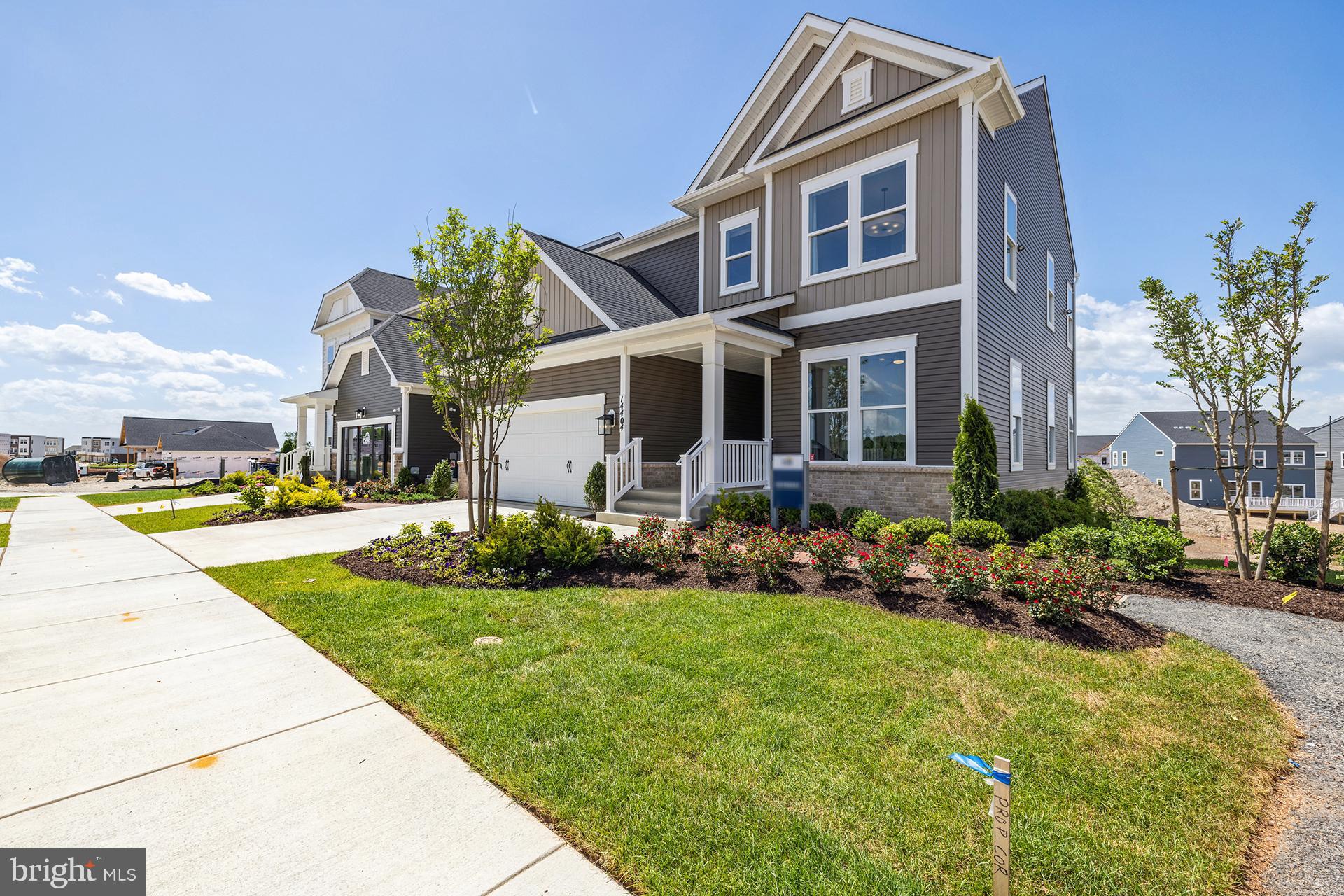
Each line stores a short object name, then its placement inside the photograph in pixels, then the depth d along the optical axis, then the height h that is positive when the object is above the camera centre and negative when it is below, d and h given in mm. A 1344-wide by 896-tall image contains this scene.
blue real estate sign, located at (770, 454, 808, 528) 8109 -391
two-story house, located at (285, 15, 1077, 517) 9258 +2935
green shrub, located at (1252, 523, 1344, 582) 6168 -1006
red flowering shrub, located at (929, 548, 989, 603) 5000 -1062
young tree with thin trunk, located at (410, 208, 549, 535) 7148 +1793
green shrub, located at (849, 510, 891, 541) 8227 -1018
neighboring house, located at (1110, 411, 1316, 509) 34938 +416
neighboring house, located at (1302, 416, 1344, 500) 37344 +1338
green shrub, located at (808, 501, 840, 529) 9269 -997
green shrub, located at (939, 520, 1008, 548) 7590 -1024
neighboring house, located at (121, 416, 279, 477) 47106 +958
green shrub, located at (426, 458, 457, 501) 15586 -767
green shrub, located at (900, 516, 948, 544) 8102 -1007
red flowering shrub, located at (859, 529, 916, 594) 5340 -1025
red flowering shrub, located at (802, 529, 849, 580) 5887 -999
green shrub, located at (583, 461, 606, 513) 11344 -670
